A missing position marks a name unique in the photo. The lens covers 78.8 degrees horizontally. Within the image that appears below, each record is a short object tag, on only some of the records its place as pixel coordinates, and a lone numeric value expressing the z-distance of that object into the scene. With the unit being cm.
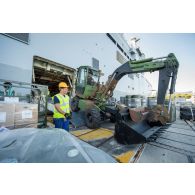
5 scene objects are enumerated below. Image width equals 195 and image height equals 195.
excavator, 294
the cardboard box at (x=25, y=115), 211
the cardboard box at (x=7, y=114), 192
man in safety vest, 261
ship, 434
